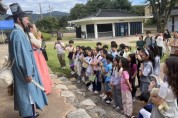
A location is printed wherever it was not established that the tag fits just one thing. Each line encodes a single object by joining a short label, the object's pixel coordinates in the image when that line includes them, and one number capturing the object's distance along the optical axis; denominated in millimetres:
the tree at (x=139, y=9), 49294
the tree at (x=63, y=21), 47788
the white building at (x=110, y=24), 29359
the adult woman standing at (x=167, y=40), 12659
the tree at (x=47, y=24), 38094
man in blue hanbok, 3658
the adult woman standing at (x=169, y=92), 2637
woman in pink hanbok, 5052
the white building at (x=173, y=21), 32469
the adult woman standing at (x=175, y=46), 7304
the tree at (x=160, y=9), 25161
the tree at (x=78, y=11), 51312
